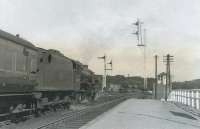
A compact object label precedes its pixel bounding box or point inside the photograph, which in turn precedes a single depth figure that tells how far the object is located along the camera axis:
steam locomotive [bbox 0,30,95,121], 10.20
